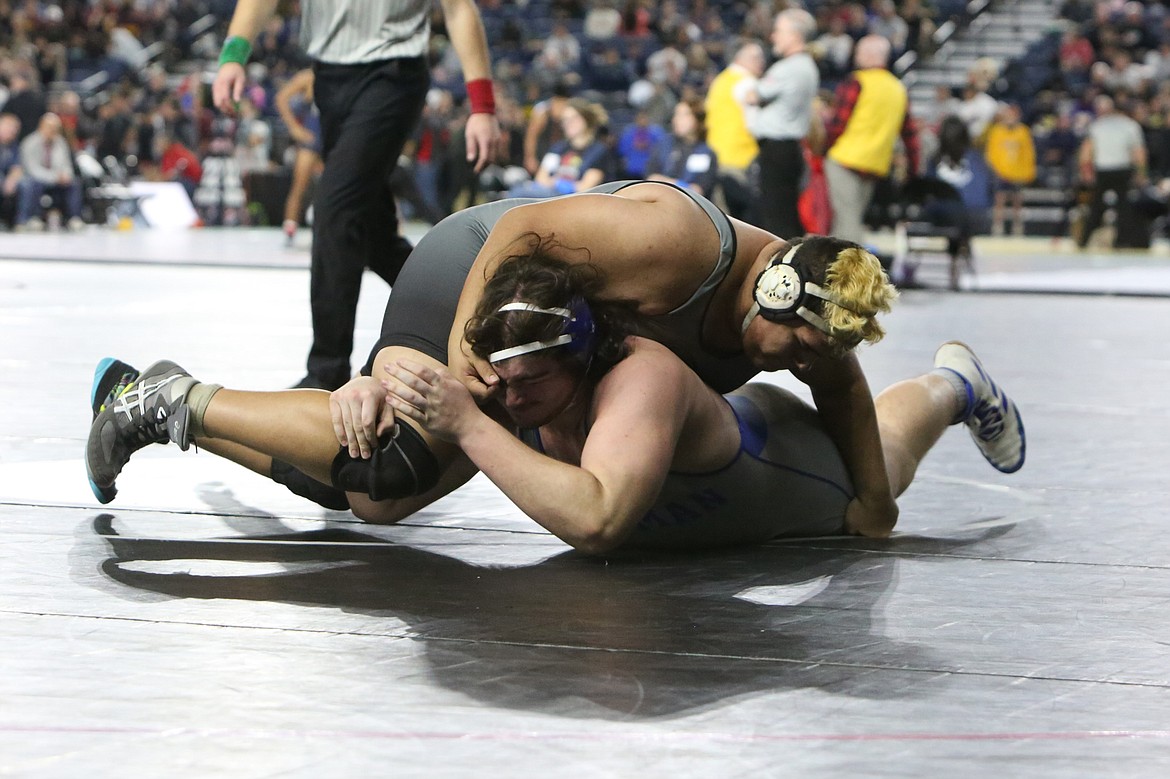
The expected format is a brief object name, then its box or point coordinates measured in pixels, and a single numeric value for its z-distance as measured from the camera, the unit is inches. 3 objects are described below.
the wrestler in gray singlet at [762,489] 231.6
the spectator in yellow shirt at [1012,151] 1327.5
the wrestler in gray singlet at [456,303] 231.0
